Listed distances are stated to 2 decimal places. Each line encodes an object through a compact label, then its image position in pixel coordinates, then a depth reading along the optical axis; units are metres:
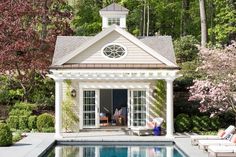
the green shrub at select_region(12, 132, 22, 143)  19.47
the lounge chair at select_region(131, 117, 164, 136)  21.91
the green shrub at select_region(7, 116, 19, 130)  24.17
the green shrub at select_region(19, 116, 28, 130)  24.10
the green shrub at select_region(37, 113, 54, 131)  23.89
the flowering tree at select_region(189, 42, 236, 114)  20.56
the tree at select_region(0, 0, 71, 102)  26.61
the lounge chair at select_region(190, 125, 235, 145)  18.22
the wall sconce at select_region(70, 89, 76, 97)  23.70
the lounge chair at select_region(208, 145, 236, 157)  14.41
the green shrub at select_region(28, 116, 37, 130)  24.06
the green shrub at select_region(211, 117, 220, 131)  23.64
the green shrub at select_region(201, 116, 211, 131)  23.62
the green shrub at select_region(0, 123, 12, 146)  17.83
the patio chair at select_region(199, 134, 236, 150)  16.34
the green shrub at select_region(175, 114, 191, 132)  23.53
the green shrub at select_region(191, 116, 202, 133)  23.66
